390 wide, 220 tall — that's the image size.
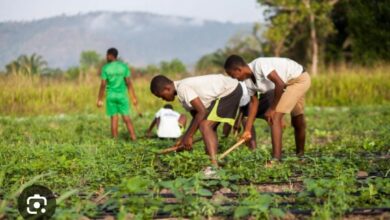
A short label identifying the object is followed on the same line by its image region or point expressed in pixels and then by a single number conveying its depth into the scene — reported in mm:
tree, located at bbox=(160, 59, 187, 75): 85775
